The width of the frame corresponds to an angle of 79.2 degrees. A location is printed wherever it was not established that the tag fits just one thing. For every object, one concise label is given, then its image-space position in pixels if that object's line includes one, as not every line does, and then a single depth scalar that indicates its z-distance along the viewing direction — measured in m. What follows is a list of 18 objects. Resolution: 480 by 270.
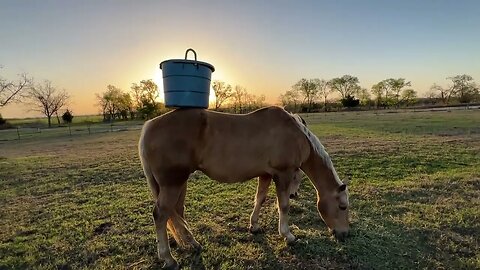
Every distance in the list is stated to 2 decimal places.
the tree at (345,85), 86.00
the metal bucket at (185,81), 3.44
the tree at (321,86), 84.69
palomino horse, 3.47
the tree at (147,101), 55.08
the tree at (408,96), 79.94
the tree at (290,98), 80.88
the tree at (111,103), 67.94
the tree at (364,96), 79.71
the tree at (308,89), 83.66
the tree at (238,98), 73.62
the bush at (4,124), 53.17
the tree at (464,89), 71.25
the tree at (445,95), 77.62
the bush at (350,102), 71.50
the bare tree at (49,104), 61.59
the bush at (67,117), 65.44
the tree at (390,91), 80.50
